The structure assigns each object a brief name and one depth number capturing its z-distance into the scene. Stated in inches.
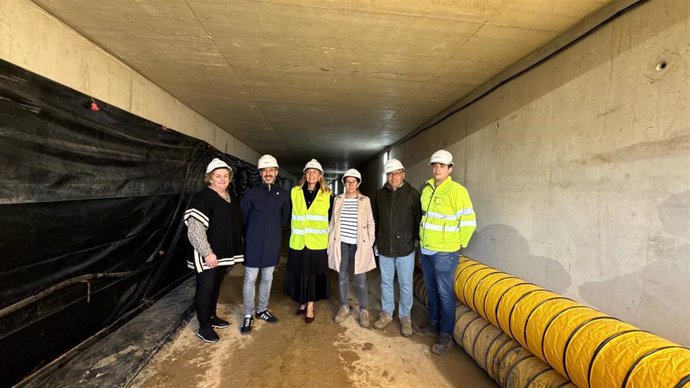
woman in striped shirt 109.3
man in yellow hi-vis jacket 91.7
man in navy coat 103.0
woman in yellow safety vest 107.8
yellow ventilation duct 45.8
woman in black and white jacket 89.2
